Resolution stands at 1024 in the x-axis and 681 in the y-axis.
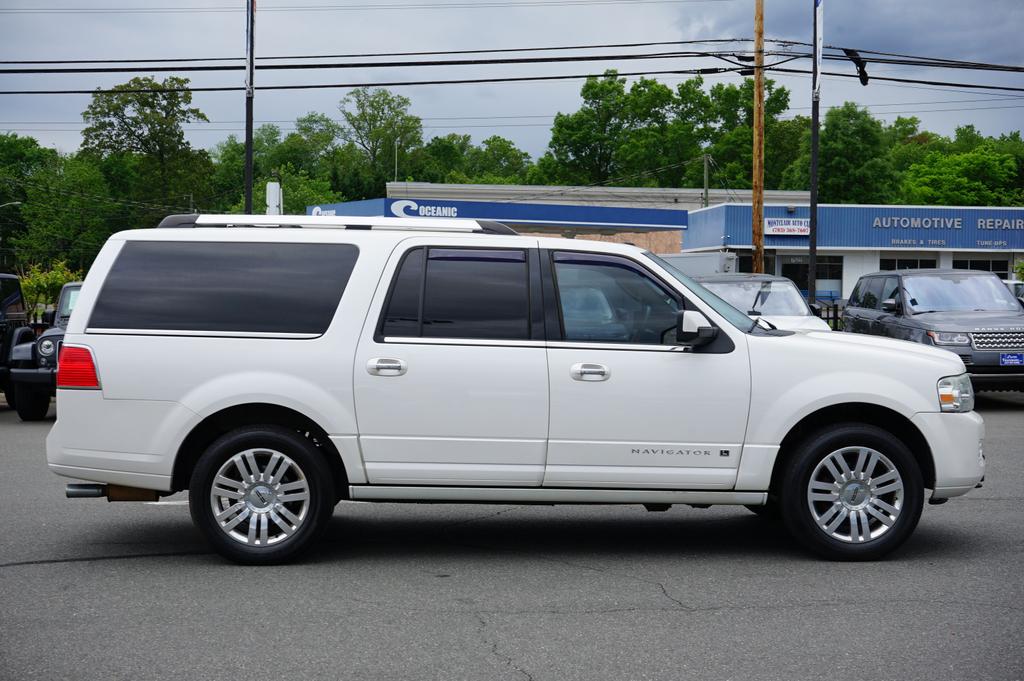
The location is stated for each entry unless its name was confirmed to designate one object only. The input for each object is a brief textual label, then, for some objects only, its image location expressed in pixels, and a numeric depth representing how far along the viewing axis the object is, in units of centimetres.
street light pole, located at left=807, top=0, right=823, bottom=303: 2702
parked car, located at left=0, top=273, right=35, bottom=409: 1492
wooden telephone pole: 2795
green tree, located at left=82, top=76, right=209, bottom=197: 8475
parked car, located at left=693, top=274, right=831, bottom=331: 1545
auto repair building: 5188
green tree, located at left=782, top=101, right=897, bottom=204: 7588
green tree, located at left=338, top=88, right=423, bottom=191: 11775
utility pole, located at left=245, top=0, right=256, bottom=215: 2592
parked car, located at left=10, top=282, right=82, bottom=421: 1398
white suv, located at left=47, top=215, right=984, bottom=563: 642
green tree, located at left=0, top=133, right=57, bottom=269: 10025
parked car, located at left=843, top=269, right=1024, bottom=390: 1477
